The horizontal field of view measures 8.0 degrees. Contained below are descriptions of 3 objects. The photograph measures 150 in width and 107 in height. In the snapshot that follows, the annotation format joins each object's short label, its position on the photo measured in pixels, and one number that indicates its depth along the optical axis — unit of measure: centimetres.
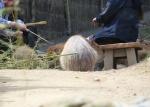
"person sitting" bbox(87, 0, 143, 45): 1655
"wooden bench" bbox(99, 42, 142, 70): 1513
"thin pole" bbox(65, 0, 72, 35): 2962
